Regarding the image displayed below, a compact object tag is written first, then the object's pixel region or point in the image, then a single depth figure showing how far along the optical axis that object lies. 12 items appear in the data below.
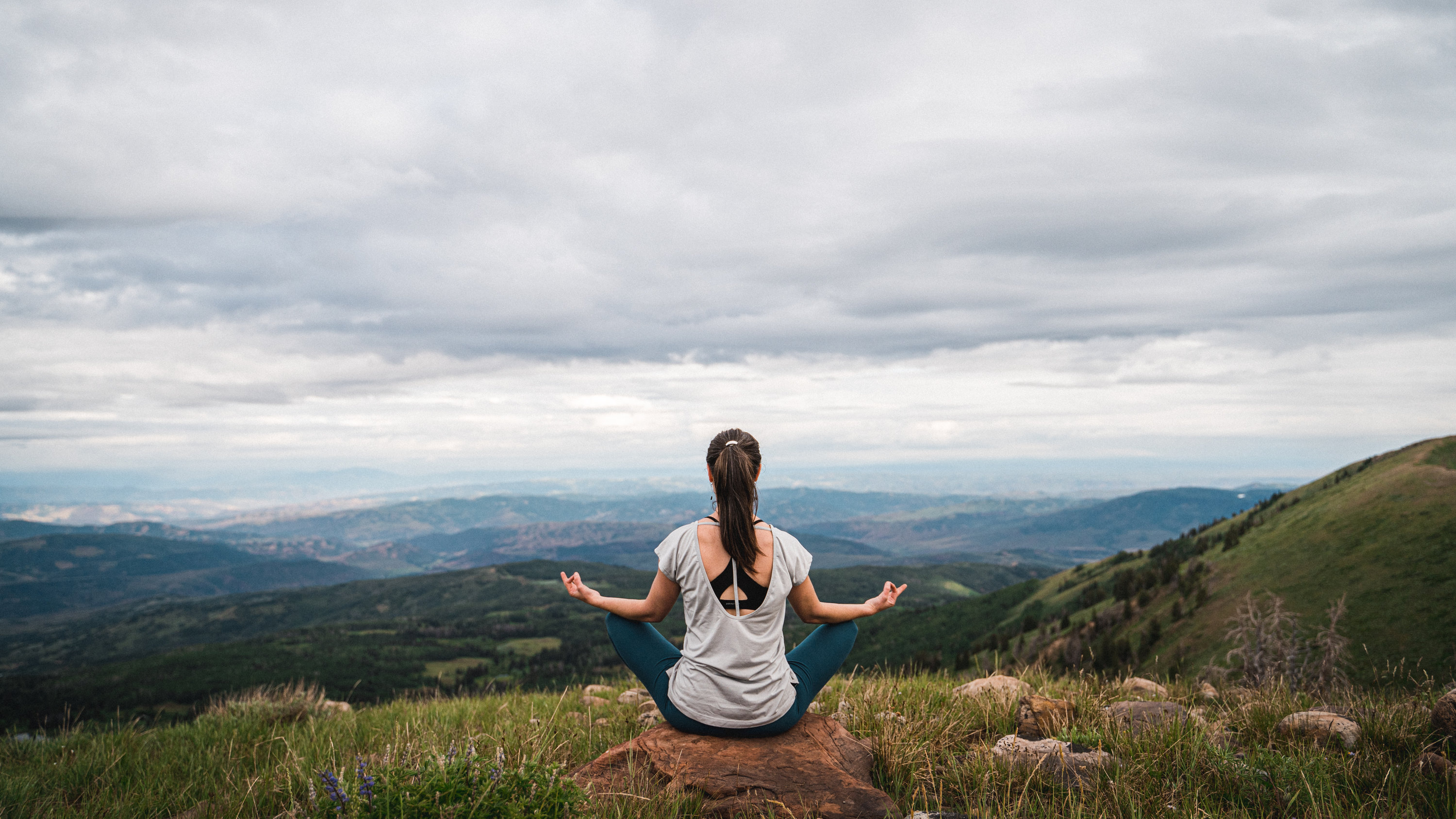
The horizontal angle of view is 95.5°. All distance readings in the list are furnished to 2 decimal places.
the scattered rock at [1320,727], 6.14
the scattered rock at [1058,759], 5.44
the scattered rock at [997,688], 7.95
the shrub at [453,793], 3.76
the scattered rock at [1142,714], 6.40
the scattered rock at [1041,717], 6.89
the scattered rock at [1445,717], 5.80
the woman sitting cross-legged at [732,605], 5.65
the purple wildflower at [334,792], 3.88
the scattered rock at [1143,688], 8.86
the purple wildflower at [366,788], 3.76
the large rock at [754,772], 5.06
